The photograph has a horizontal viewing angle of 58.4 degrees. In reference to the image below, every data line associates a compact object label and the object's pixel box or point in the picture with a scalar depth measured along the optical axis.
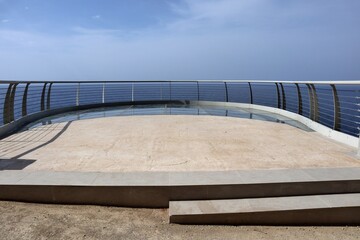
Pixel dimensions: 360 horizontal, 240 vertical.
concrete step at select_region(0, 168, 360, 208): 3.17
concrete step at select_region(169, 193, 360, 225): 2.94
